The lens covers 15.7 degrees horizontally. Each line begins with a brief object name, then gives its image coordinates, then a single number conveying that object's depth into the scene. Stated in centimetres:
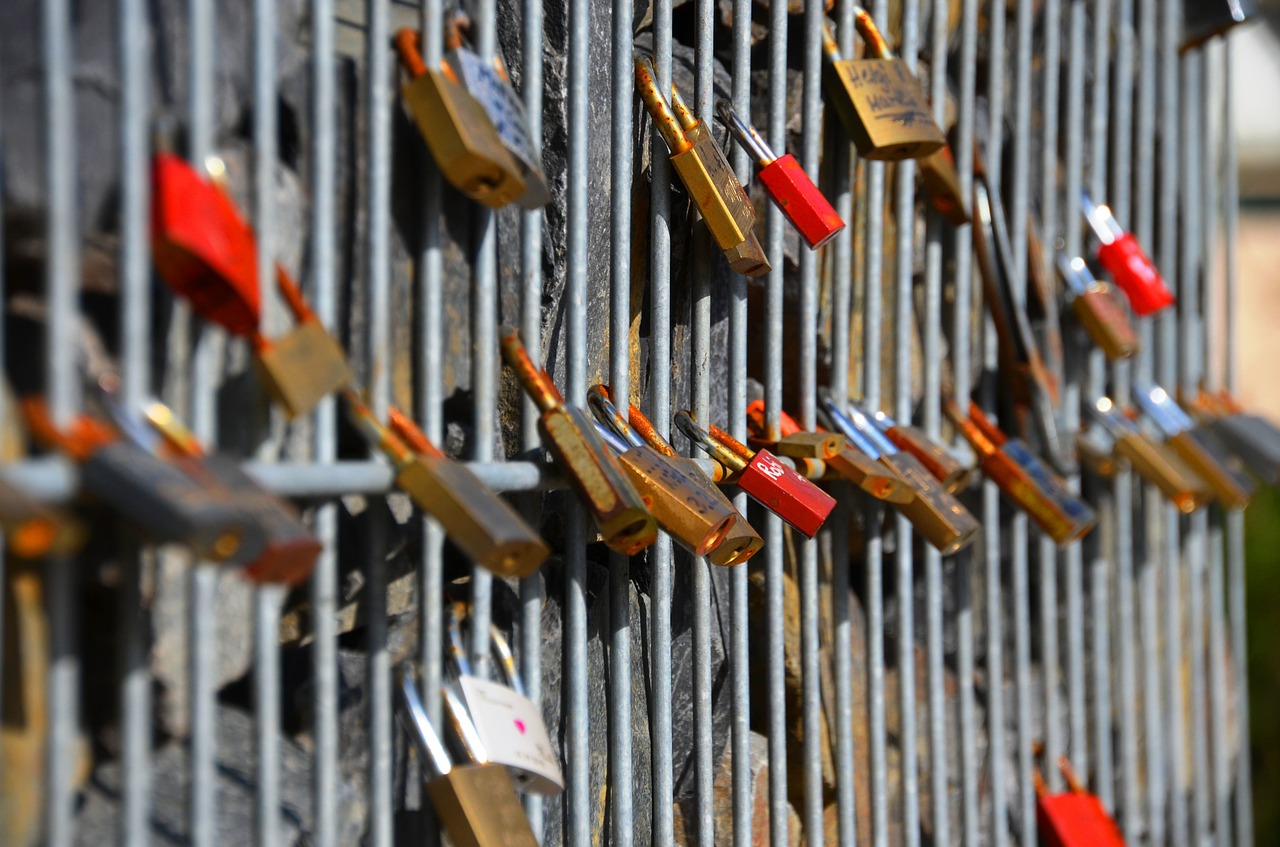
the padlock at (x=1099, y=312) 161
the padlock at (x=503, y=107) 131
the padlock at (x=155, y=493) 121
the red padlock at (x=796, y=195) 141
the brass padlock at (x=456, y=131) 130
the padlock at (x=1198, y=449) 166
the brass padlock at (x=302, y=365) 126
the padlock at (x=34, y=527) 121
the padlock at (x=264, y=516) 123
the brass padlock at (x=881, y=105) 146
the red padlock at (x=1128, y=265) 164
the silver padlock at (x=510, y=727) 131
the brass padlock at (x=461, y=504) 128
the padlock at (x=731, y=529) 135
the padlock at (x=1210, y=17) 168
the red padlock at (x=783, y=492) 139
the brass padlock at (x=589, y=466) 132
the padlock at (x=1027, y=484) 152
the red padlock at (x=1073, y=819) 159
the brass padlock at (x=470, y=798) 130
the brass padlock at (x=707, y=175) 139
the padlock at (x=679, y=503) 134
